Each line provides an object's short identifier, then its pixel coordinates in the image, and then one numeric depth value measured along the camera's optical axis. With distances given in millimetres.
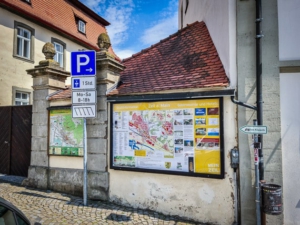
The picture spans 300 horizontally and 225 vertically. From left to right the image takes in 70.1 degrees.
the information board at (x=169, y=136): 4359
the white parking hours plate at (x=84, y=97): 5004
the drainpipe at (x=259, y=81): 4004
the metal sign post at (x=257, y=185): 3687
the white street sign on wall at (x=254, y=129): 3605
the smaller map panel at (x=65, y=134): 5742
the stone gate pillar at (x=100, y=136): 5301
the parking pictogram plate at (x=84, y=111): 4953
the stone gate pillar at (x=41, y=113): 6207
